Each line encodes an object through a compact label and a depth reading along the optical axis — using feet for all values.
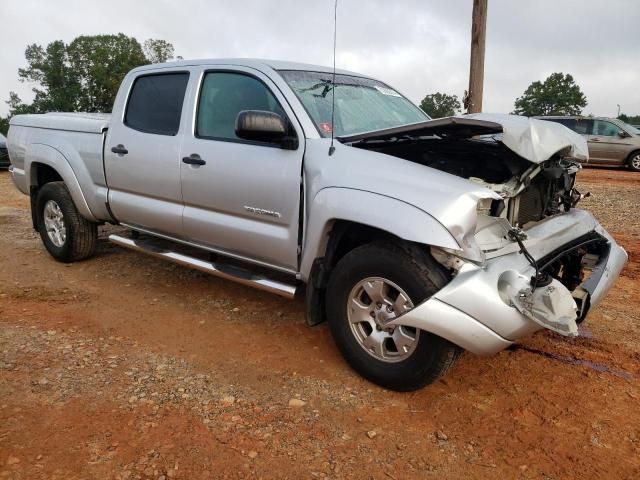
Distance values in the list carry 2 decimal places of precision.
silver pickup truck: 8.96
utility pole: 26.50
